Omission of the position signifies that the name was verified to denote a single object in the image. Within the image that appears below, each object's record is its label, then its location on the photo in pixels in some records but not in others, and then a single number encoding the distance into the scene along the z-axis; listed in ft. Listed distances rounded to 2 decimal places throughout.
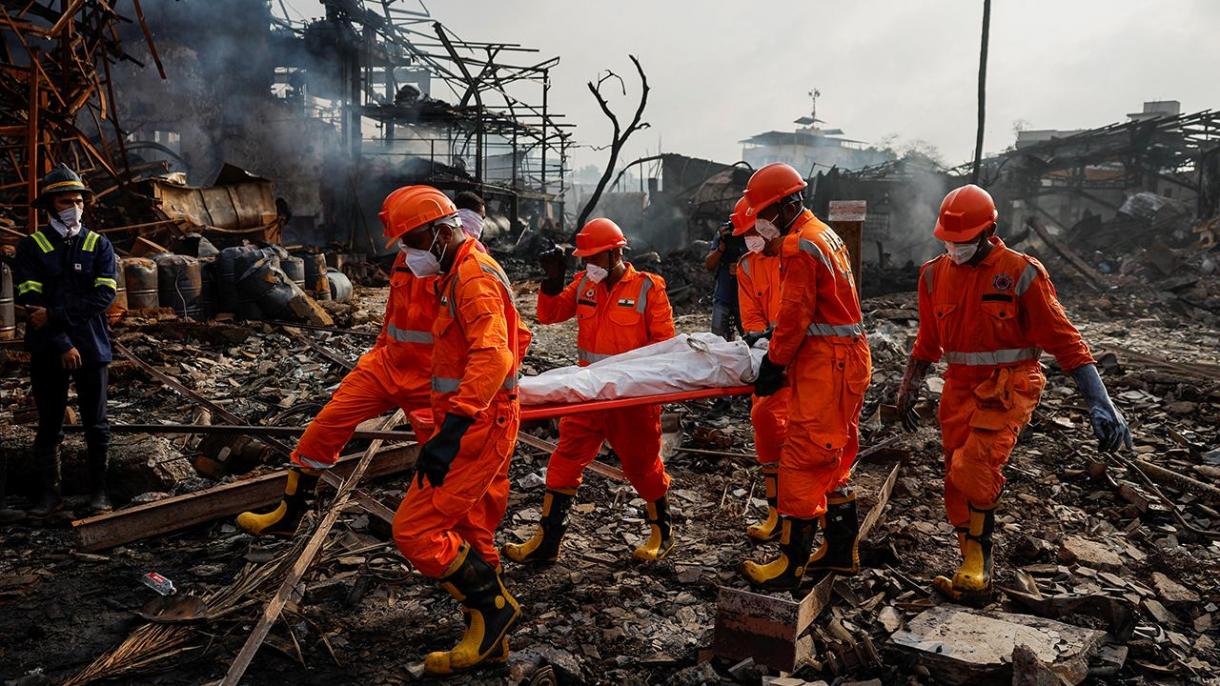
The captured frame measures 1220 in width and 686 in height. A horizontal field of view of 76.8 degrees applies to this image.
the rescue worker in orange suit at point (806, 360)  11.51
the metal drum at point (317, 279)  41.83
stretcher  10.80
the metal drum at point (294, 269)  38.55
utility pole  58.75
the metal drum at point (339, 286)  43.86
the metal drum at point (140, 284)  32.27
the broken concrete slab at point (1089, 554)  13.93
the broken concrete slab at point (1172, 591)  12.48
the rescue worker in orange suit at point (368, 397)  12.31
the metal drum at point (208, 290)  34.68
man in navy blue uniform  14.67
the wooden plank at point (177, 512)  13.47
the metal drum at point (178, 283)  33.68
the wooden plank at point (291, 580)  8.69
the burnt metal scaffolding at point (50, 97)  30.42
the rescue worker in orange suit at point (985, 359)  11.46
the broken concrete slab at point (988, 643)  9.62
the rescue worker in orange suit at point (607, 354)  13.41
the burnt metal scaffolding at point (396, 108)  67.05
